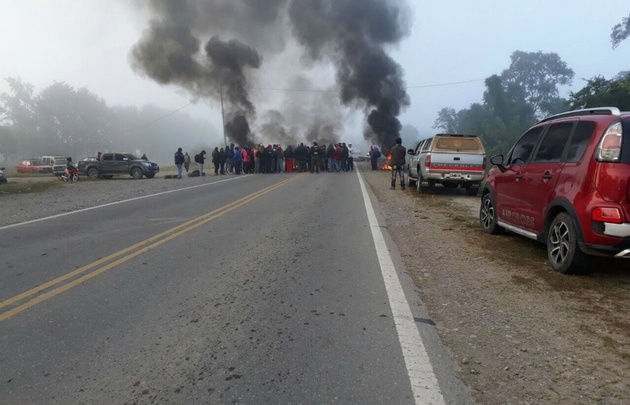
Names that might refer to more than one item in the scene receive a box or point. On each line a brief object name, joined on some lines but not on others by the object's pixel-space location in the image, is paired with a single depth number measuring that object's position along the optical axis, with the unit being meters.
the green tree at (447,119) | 86.88
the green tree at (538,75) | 78.06
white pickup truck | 12.94
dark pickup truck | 25.68
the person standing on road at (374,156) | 28.84
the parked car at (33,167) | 38.81
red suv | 4.45
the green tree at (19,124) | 76.06
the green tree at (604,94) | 25.20
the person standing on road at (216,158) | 26.35
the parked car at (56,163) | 33.53
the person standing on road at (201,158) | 26.82
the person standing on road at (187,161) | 30.99
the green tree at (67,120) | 77.88
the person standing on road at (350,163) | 27.82
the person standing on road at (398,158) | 15.29
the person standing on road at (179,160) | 23.74
